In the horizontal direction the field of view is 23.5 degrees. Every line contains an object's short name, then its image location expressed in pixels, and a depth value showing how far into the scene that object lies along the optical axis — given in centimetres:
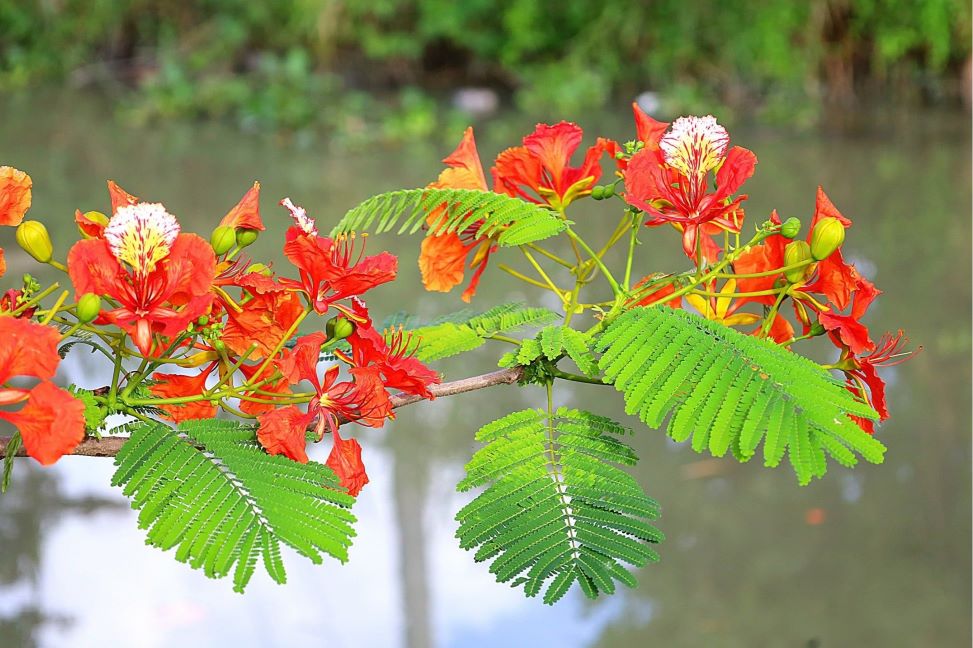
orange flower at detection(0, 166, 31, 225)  141
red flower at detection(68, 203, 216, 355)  134
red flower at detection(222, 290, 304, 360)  142
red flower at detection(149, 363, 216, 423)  144
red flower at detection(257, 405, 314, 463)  139
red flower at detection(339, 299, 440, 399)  142
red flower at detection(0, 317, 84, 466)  131
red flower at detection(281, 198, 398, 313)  142
